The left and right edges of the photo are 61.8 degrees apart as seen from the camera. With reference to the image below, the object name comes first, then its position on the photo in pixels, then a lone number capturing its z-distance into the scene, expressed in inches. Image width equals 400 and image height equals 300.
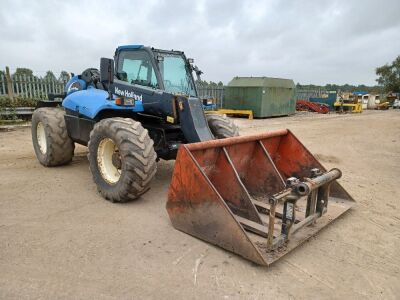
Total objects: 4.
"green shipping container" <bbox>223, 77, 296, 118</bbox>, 672.4
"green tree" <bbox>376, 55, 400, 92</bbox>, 1653.5
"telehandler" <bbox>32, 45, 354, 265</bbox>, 124.0
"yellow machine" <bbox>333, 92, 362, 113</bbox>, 930.4
